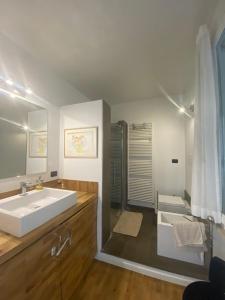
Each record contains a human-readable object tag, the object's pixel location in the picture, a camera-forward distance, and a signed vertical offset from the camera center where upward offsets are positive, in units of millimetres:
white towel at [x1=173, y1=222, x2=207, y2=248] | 1523 -876
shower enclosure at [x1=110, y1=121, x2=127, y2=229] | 2794 -248
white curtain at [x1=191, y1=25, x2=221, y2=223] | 1100 +100
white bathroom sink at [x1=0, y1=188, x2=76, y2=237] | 893 -442
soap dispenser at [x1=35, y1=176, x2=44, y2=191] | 1574 -357
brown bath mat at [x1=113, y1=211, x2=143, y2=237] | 2295 -1231
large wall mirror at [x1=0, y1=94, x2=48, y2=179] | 1412 +189
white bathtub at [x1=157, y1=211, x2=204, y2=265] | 1597 -1104
